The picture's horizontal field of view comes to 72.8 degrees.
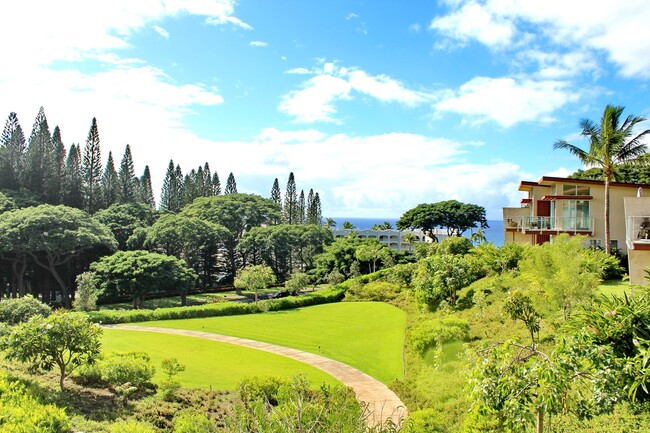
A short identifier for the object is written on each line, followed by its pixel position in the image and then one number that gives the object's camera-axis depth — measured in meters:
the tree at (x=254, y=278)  29.95
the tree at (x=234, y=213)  46.91
